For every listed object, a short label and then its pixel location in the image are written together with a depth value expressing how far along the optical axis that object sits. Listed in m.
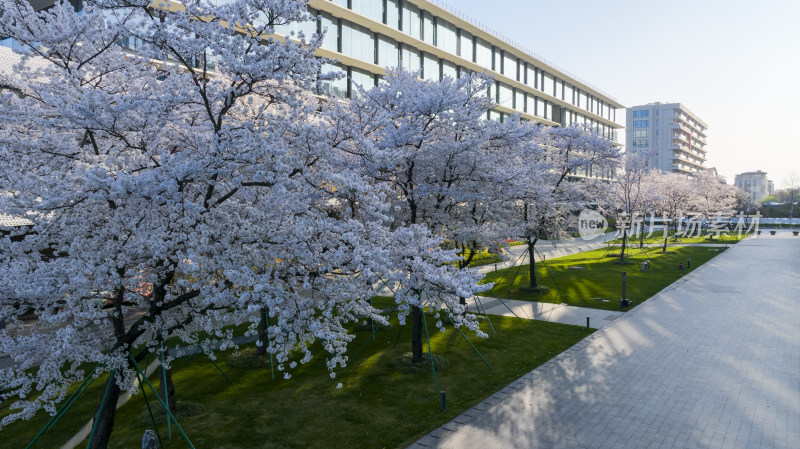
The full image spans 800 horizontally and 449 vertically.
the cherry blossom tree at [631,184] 36.03
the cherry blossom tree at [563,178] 23.09
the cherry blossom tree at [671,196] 46.80
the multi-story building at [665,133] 126.31
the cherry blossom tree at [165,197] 7.26
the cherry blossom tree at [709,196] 60.16
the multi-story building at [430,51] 37.56
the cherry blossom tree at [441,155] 13.50
